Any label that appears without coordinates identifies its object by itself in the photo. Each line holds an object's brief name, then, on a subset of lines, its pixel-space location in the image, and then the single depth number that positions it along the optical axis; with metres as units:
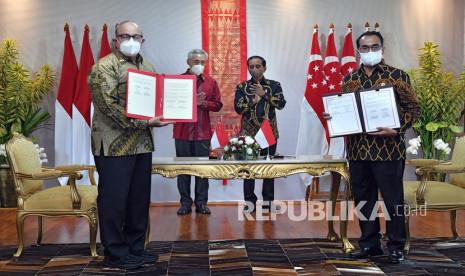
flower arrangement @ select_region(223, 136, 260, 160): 3.60
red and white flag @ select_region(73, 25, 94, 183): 5.71
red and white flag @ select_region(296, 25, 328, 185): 5.86
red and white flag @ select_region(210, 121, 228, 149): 4.05
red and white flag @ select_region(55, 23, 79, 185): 5.75
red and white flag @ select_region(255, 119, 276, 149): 3.95
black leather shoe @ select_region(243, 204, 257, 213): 5.31
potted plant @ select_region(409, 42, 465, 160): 5.72
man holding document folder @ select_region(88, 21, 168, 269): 2.97
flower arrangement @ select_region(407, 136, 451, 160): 5.45
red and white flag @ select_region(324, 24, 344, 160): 5.82
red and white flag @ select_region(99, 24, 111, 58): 5.74
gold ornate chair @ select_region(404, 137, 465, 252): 3.54
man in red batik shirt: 5.14
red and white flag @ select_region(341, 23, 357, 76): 5.86
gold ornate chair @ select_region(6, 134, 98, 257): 3.48
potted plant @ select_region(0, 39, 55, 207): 5.53
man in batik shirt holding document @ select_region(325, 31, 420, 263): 3.09
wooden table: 3.42
